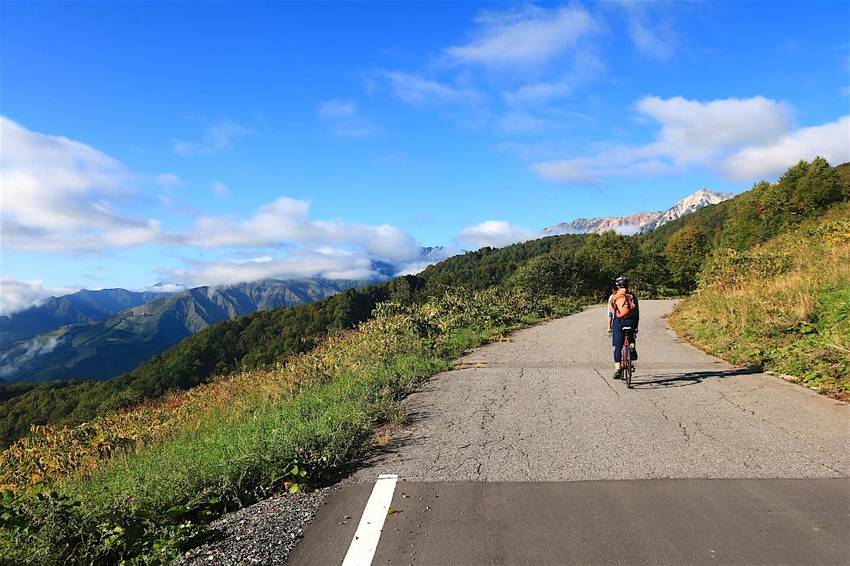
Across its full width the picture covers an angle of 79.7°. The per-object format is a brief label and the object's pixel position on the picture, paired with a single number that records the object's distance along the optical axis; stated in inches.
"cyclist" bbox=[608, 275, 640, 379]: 356.5
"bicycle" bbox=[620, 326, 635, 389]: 337.7
